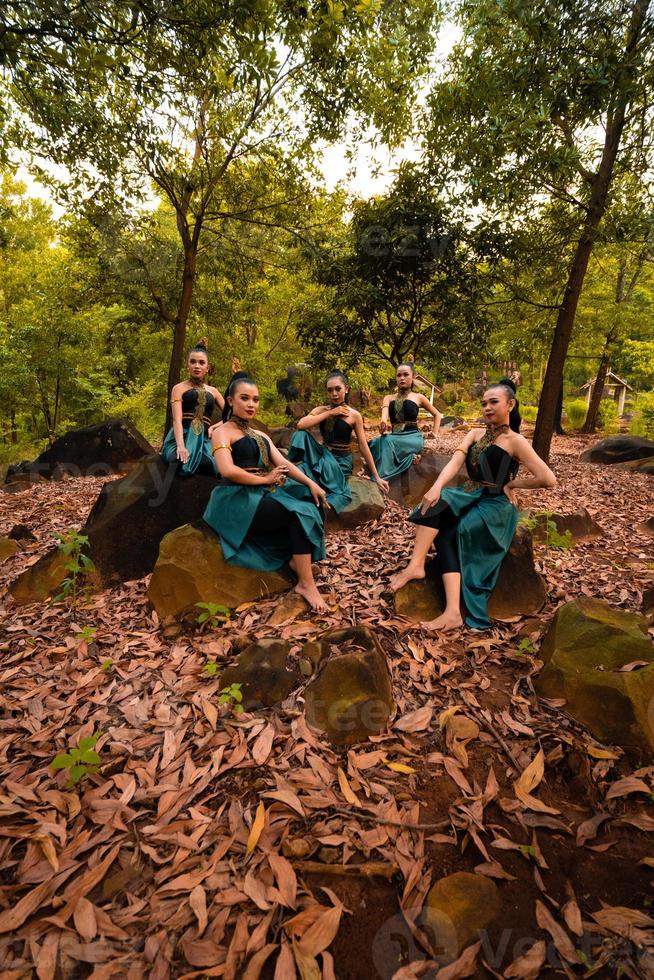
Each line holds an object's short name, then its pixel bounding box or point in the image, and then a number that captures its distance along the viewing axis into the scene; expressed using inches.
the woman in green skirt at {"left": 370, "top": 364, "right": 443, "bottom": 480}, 289.7
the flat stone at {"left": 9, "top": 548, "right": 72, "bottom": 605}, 182.9
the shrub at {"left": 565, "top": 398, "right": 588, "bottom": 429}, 756.6
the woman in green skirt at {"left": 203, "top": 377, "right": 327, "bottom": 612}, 155.7
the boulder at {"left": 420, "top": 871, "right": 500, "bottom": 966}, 67.5
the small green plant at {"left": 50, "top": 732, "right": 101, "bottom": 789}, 85.7
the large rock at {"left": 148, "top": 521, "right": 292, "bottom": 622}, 154.8
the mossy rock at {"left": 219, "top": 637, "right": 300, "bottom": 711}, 116.7
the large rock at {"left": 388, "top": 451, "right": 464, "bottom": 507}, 277.9
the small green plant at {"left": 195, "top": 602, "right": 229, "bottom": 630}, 146.9
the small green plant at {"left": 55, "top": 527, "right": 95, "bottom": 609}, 173.3
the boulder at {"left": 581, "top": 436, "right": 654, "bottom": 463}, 437.4
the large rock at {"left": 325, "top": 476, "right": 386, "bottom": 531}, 227.9
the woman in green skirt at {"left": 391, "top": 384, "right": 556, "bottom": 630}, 146.9
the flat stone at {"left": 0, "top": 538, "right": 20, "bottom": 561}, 228.8
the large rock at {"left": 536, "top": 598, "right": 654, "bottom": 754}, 98.5
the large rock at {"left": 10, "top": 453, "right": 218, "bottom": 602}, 186.9
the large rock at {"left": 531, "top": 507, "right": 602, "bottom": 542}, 237.3
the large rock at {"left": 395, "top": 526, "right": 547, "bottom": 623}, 151.4
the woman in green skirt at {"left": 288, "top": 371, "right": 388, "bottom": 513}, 228.8
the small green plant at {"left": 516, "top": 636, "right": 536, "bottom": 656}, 130.3
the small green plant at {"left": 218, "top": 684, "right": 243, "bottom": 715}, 114.0
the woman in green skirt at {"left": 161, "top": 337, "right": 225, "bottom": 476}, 214.1
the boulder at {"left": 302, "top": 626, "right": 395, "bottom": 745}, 106.3
